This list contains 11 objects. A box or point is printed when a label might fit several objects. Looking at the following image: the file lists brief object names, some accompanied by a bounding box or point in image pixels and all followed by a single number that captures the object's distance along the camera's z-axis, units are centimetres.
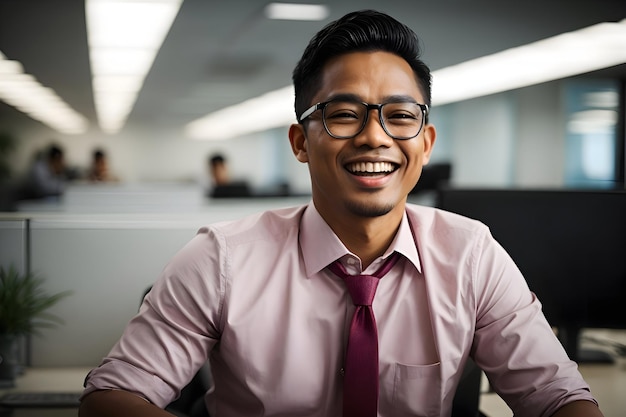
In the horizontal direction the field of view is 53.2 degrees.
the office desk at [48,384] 120
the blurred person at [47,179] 873
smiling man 105
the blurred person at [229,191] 673
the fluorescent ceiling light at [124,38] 507
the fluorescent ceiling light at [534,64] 631
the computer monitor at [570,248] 153
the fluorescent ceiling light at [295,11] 587
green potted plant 140
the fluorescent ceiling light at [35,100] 856
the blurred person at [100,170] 971
